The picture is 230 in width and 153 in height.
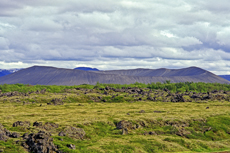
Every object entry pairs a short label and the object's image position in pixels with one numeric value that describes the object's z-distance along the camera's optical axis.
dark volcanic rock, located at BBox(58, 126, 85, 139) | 68.53
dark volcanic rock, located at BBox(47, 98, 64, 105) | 158.18
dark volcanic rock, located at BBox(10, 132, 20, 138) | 61.55
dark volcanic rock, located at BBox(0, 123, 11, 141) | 58.06
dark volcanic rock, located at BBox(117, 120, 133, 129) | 82.38
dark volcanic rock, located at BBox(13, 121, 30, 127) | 74.07
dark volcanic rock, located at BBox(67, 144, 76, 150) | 57.53
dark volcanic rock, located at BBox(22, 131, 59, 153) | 54.50
